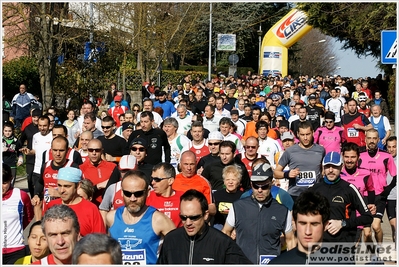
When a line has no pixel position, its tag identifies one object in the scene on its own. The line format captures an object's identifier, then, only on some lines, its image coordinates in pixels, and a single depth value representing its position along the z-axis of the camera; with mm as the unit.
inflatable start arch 48094
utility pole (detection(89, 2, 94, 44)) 26703
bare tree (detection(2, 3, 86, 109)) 23281
